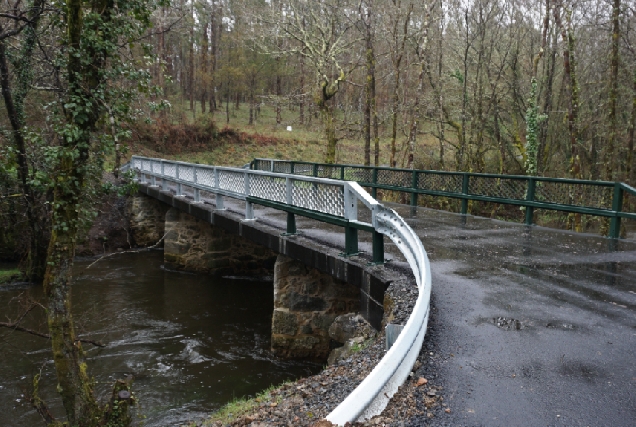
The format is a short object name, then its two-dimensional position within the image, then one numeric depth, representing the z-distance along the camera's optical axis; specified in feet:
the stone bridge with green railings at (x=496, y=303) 10.58
